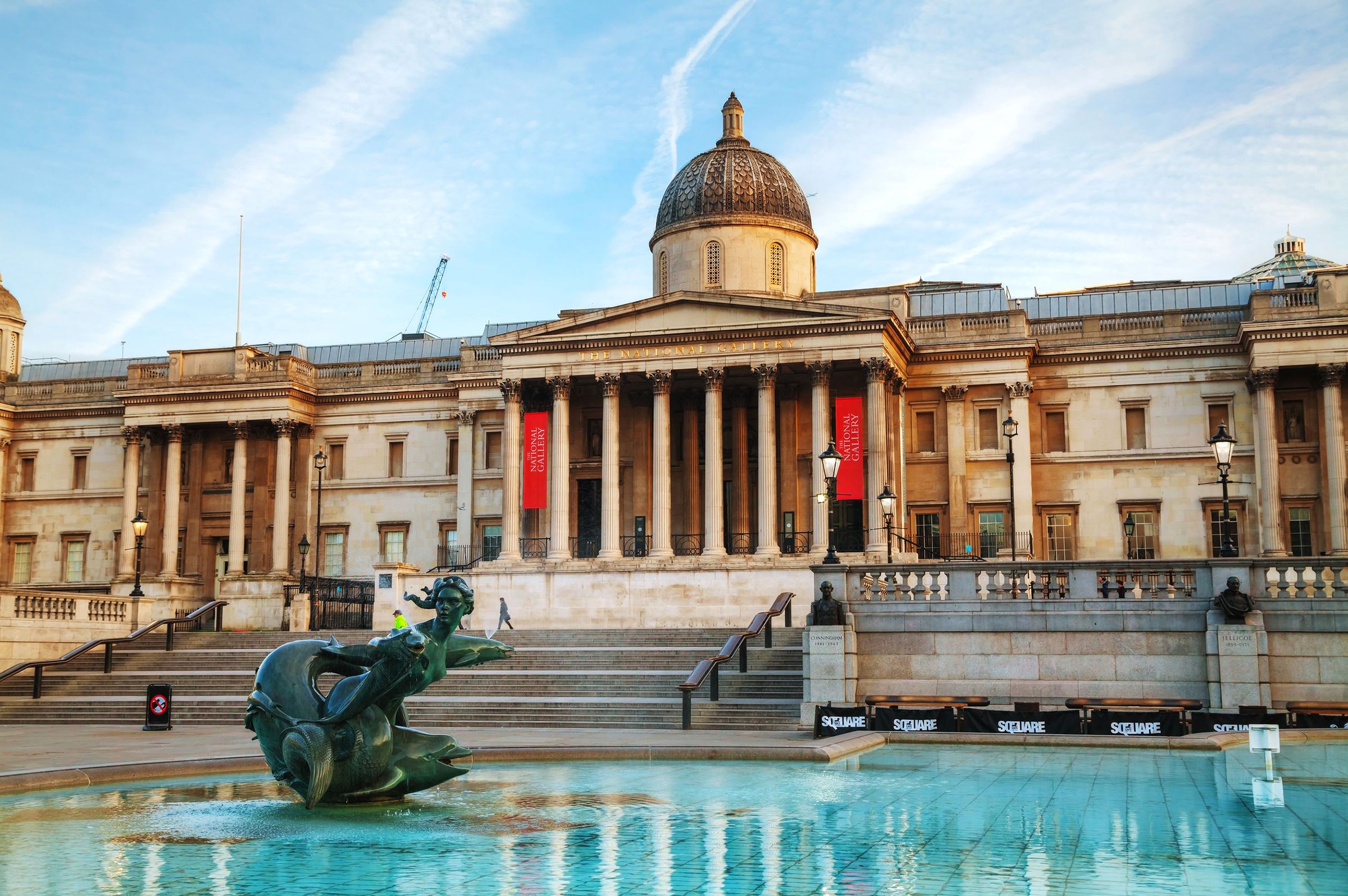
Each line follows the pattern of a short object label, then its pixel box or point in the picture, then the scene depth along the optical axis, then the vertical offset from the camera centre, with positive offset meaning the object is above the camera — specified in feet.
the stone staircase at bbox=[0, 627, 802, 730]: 93.25 -5.75
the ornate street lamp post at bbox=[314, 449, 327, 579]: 161.53 +11.32
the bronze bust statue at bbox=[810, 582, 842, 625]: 83.97 -0.16
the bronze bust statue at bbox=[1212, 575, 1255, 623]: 77.71 +0.31
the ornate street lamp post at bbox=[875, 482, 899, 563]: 125.29 +9.87
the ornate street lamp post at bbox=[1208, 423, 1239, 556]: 81.66 +9.26
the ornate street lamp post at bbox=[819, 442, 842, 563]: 92.22 +9.81
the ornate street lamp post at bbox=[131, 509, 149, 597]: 138.51 +8.33
